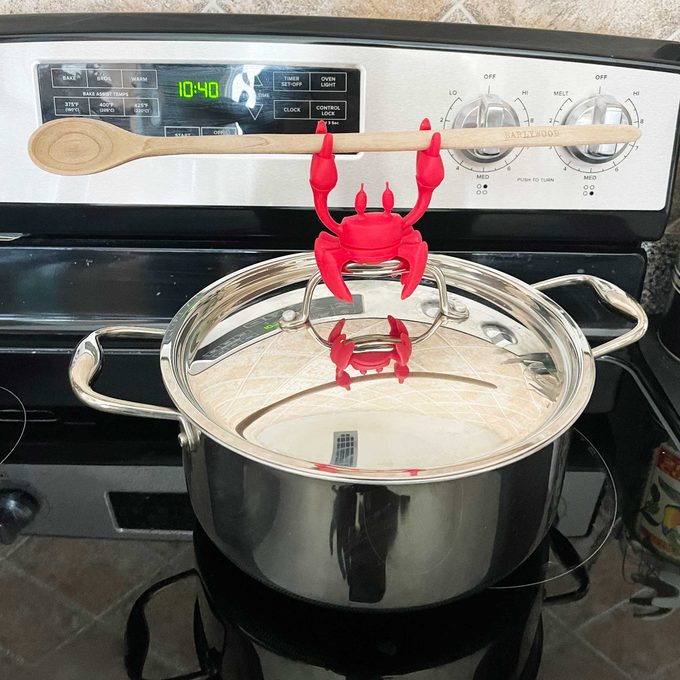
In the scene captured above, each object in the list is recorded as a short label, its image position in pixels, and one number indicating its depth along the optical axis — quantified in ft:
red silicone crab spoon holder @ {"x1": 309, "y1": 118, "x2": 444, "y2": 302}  1.53
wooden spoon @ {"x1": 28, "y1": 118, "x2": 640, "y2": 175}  1.55
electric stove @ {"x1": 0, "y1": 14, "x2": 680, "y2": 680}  1.76
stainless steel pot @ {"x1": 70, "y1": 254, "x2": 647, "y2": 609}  1.26
